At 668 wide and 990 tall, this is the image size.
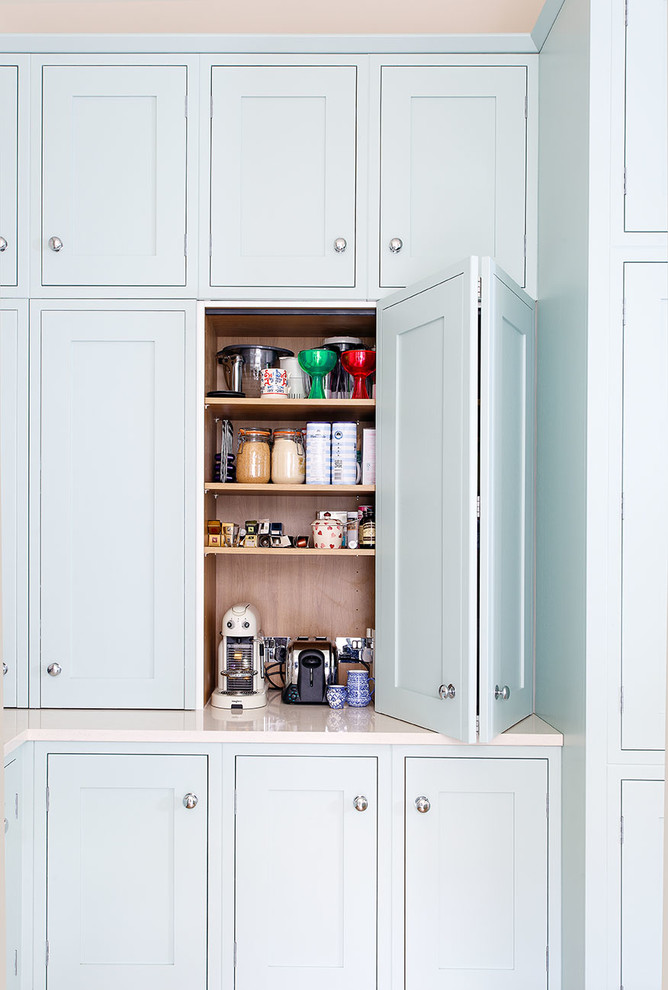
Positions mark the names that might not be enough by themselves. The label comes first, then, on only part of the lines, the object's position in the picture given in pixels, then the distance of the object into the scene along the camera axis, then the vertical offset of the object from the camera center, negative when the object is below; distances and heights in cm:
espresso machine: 200 -46
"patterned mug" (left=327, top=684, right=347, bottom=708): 203 -56
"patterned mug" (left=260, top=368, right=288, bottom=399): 206 +30
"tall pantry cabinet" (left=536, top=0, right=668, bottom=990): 163 +1
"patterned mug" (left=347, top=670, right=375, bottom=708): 204 -54
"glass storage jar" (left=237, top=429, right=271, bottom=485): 210 +9
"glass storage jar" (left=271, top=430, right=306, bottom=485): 211 +9
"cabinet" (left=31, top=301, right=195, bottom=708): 196 -6
